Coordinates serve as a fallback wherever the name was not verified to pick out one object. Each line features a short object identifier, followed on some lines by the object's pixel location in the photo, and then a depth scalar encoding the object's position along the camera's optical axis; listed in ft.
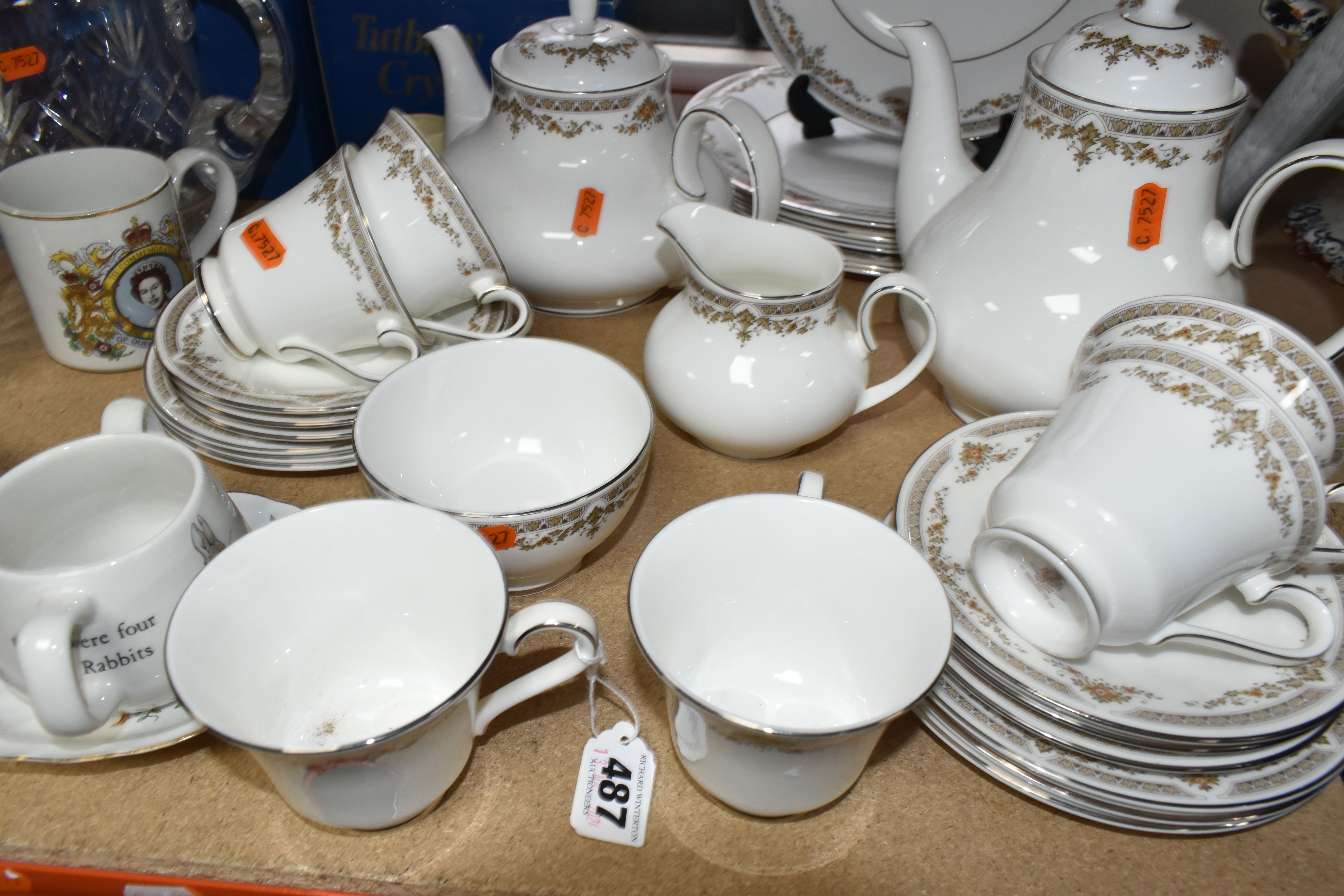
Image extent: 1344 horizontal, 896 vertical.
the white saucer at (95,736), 1.85
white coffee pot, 2.32
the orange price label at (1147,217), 2.42
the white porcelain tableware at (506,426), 2.54
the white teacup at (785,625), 1.82
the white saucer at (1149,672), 1.80
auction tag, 1.94
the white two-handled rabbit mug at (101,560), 1.64
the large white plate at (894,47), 3.42
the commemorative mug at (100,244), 2.82
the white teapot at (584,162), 3.01
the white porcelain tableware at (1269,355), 1.79
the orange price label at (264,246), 2.70
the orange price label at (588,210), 3.12
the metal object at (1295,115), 2.74
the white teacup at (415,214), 2.71
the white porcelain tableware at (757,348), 2.54
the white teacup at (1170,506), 1.80
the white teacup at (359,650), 1.68
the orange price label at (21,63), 3.35
